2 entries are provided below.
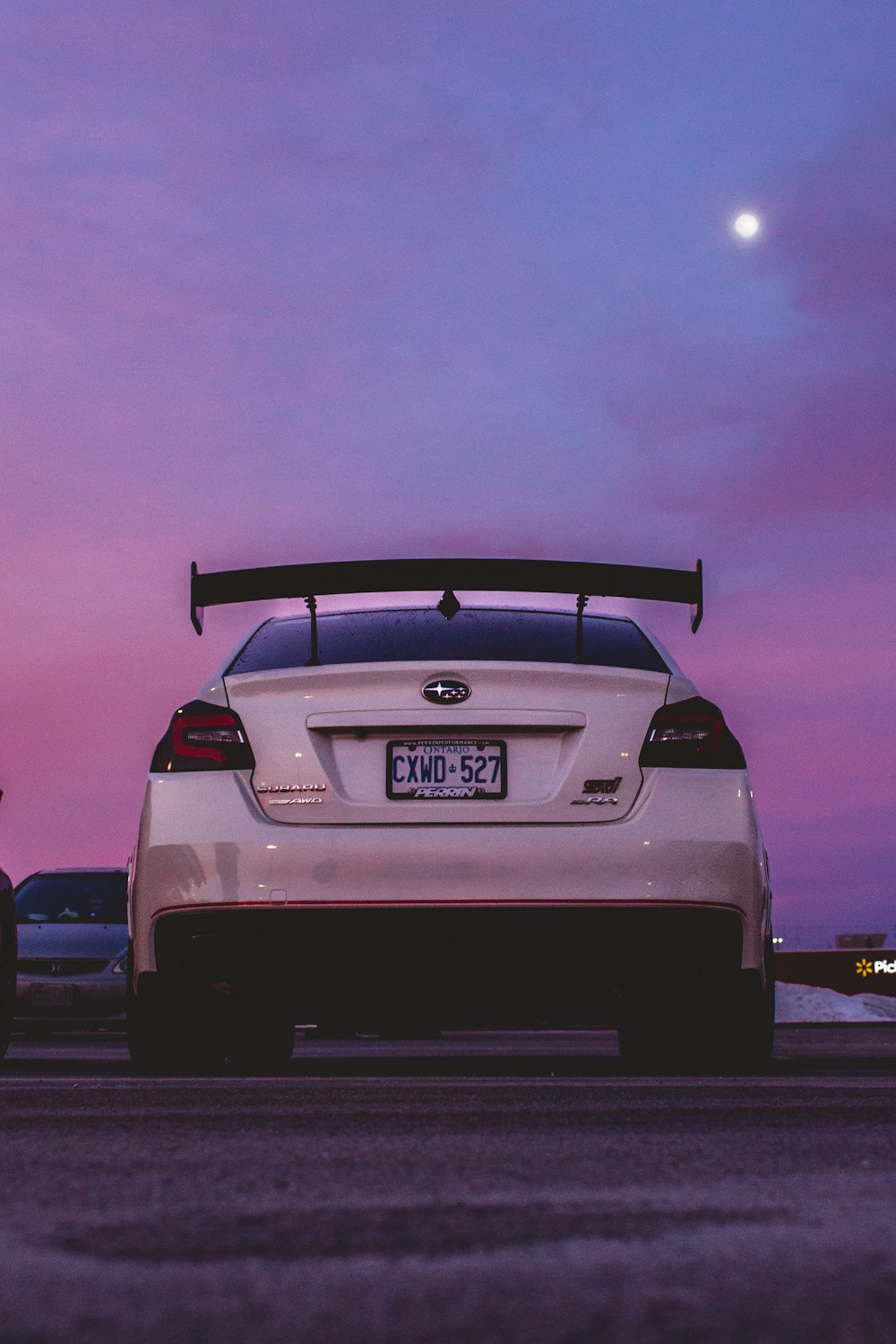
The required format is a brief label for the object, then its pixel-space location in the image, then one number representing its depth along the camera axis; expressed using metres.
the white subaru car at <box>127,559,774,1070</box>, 6.16
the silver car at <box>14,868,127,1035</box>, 14.28
